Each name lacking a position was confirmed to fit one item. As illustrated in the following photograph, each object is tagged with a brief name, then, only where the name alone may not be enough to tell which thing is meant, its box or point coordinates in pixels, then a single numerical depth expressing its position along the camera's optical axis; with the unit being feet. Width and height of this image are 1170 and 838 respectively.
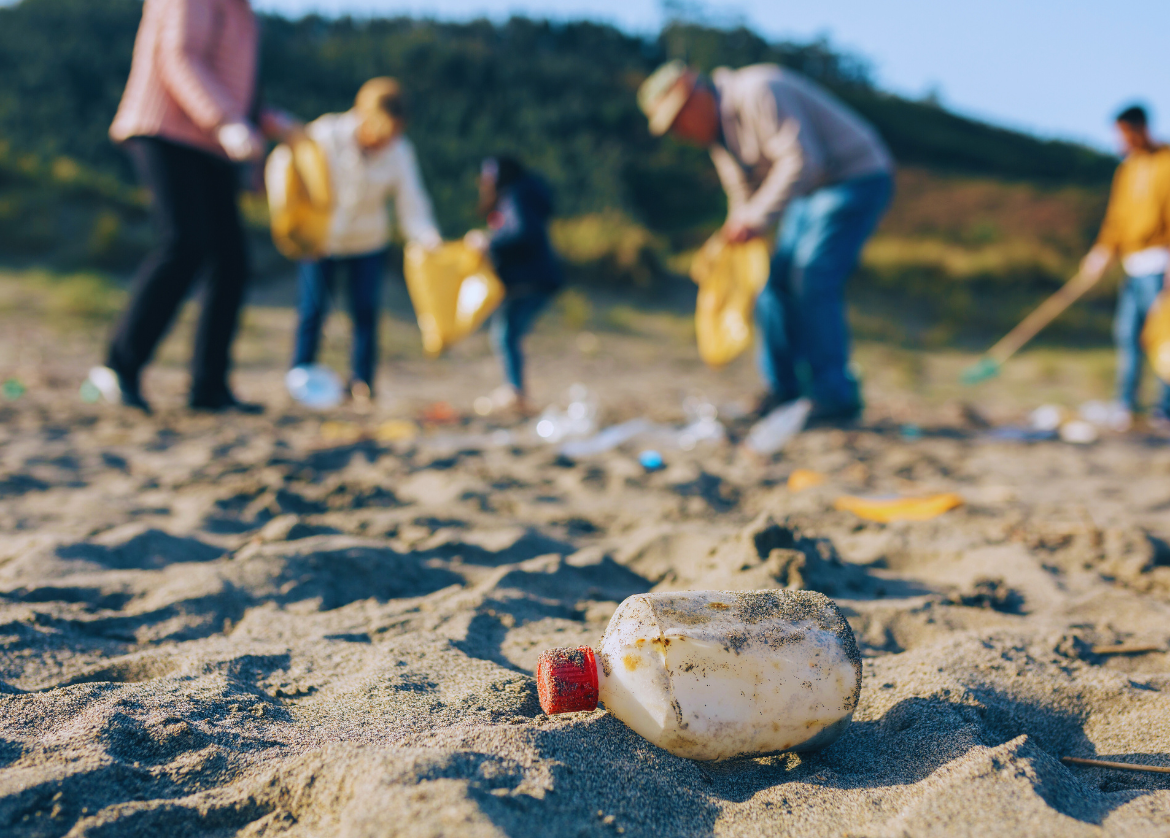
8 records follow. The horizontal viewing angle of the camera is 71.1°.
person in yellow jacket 12.57
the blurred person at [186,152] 9.48
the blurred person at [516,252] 13.07
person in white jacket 11.98
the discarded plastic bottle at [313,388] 12.42
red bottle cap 3.59
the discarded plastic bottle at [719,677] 3.40
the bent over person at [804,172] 11.06
